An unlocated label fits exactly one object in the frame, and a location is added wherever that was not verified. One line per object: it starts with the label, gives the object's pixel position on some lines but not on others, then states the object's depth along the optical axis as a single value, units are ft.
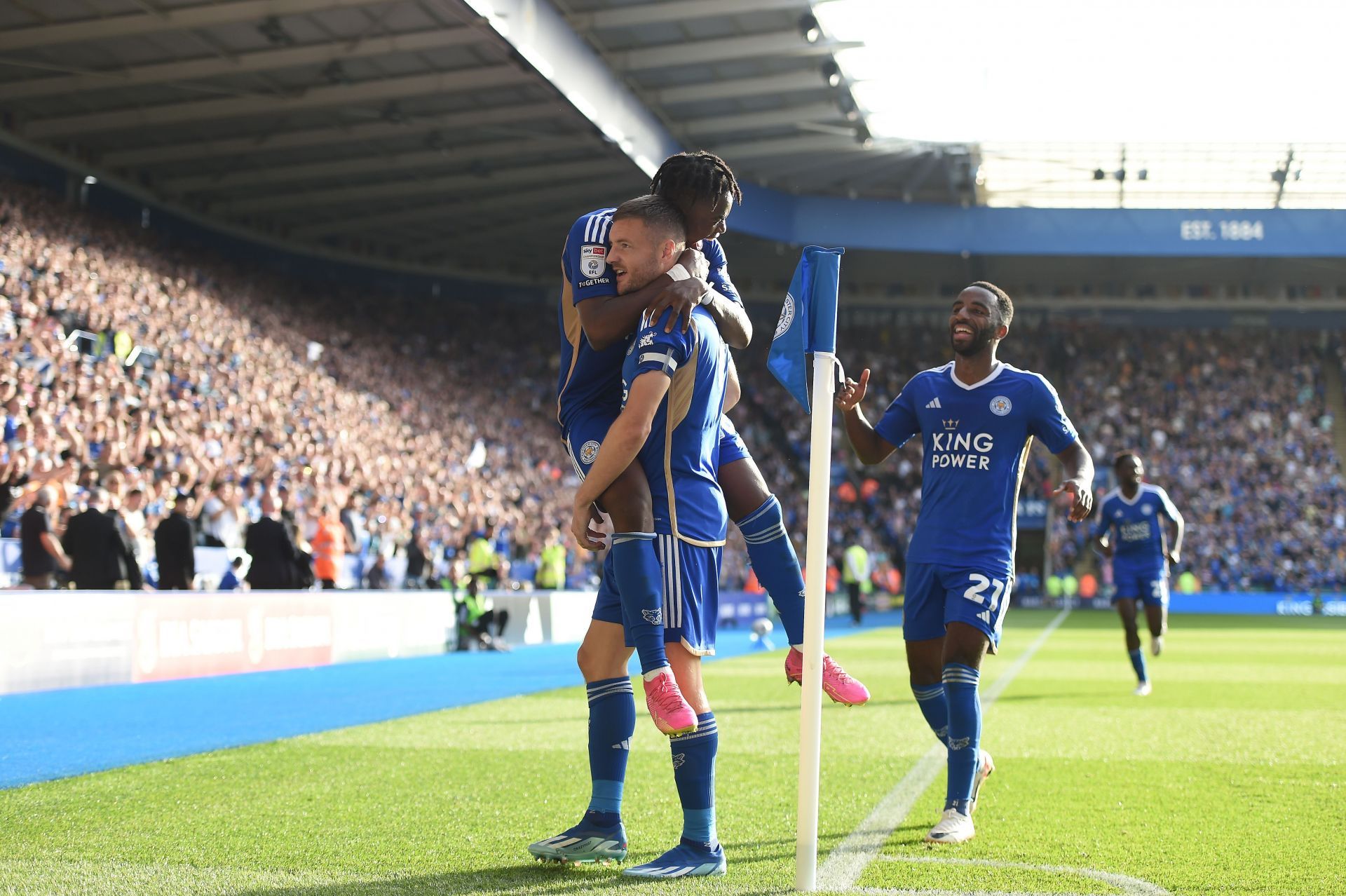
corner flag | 12.32
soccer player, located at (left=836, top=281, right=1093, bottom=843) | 16.97
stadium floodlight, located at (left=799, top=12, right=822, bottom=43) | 78.07
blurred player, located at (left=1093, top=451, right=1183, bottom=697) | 40.42
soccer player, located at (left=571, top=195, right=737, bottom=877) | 12.96
